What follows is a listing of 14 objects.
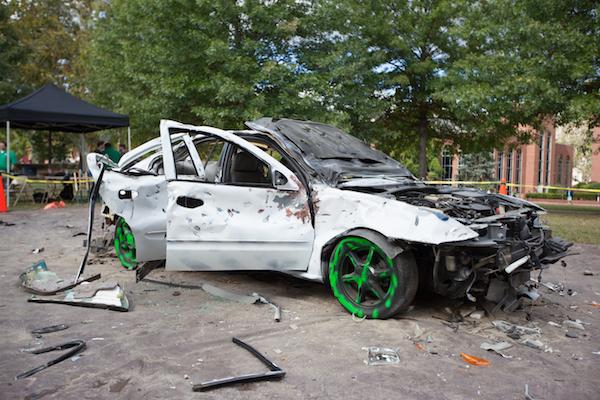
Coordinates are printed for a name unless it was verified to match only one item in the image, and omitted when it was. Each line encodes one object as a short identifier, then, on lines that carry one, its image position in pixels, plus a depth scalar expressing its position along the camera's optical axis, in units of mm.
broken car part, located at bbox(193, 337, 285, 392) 2934
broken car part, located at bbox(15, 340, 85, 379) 3150
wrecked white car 3971
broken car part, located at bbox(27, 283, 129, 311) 4551
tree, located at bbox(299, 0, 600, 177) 13273
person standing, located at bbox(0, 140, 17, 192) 14406
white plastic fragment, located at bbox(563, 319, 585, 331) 4316
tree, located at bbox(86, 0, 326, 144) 14141
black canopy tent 13188
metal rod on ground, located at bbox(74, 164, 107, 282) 4969
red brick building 41719
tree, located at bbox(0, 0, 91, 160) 24016
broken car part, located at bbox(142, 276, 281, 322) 4650
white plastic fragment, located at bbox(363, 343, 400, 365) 3367
